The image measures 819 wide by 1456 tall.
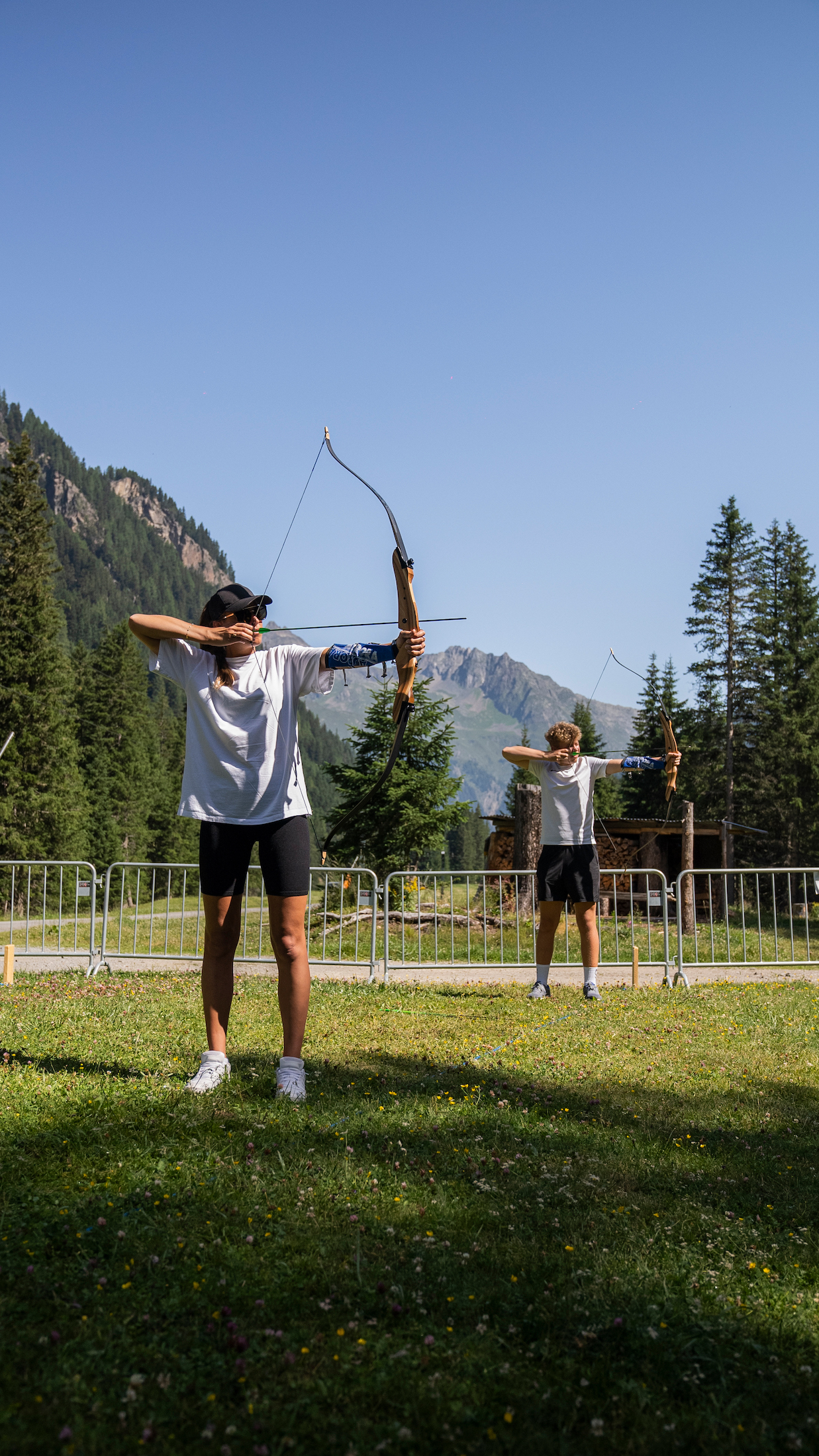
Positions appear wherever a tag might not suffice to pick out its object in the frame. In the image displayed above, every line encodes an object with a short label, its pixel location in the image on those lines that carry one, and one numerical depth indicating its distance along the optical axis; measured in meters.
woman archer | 4.09
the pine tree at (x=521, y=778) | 24.00
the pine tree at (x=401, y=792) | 25.55
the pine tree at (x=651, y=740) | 40.97
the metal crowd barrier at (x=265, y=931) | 9.90
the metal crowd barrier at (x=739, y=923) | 10.66
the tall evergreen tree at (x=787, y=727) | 36.69
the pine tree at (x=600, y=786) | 49.81
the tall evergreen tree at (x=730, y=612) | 38.06
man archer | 7.37
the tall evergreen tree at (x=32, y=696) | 35.00
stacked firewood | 24.70
